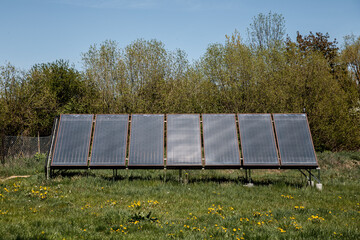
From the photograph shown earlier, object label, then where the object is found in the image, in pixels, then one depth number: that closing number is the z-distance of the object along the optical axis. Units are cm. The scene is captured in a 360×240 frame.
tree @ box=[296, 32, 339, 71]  4644
